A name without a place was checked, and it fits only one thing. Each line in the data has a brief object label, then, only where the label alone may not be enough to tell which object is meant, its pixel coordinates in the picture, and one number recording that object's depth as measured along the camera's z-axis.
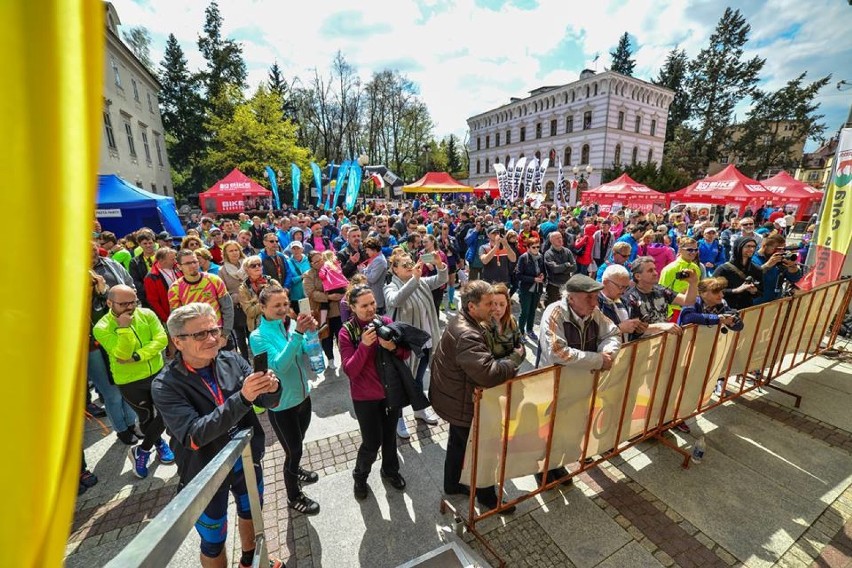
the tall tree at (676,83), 46.12
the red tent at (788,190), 16.95
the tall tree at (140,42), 37.18
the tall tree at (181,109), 35.75
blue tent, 11.70
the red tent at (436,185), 25.87
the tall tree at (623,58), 56.03
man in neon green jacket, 3.69
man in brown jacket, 2.92
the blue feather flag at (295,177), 20.11
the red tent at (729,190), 16.11
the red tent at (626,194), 20.64
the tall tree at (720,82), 38.12
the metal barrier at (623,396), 3.19
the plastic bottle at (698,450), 4.04
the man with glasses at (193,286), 4.64
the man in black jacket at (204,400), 2.37
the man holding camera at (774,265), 5.30
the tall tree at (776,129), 34.50
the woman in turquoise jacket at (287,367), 3.17
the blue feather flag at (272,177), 20.12
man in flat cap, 3.24
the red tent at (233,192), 19.47
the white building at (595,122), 44.72
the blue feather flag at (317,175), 18.33
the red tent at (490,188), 33.69
